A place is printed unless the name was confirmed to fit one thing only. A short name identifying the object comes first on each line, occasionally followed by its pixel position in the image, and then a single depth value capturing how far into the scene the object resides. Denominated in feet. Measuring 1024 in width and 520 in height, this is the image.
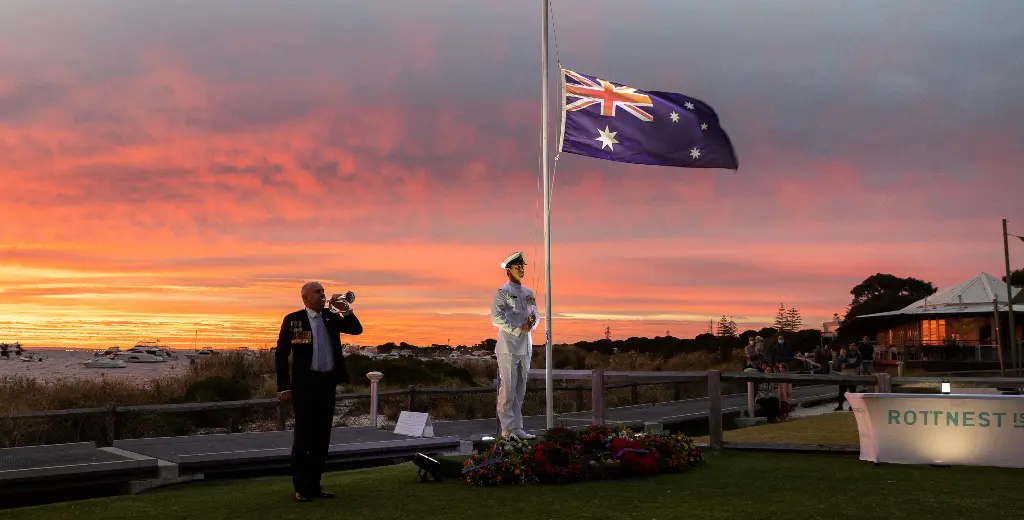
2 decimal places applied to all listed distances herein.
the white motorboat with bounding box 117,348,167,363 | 416.67
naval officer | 36.96
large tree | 296.30
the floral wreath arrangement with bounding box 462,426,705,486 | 28.48
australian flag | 37.96
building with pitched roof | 169.78
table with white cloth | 30.32
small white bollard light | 48.83
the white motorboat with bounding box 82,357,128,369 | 335.81
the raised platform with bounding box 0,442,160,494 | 29.48
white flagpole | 36.22
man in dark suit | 25.90
